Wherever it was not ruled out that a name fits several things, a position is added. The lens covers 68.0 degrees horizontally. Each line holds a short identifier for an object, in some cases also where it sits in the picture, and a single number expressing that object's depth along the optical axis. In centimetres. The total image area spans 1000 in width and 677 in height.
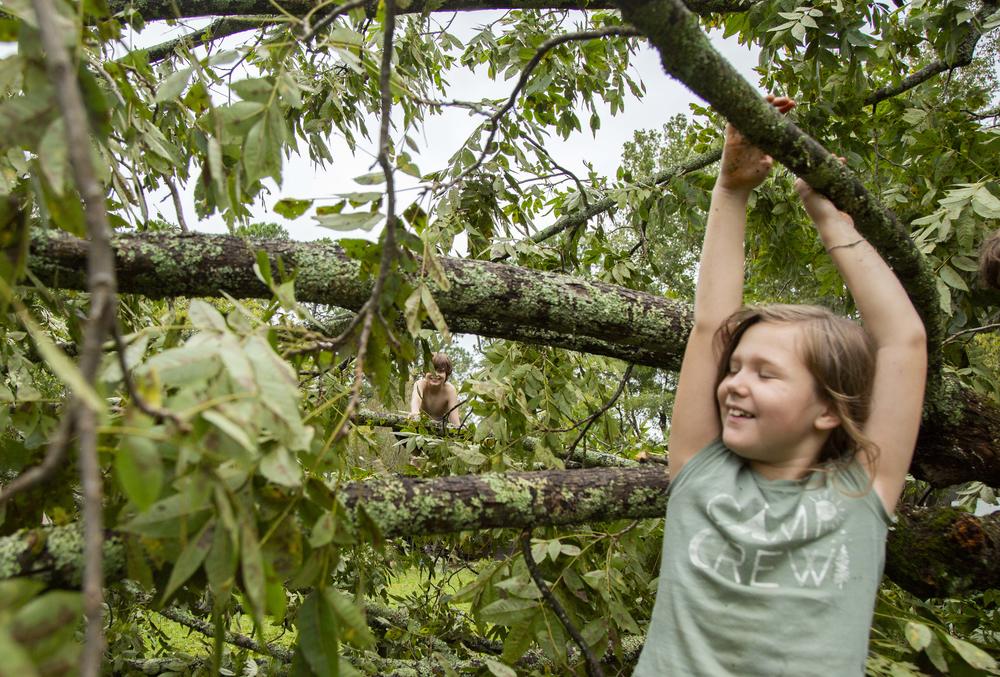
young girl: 123
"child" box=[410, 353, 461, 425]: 486
